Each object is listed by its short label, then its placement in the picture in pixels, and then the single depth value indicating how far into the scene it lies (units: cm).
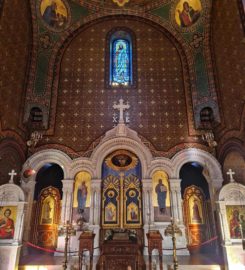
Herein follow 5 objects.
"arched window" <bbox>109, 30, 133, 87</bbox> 1509
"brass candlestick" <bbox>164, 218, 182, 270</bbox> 882
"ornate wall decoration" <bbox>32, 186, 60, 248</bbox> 1270
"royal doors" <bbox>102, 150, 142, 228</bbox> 1198
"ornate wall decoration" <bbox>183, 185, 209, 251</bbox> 1271
